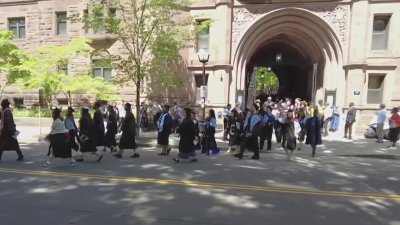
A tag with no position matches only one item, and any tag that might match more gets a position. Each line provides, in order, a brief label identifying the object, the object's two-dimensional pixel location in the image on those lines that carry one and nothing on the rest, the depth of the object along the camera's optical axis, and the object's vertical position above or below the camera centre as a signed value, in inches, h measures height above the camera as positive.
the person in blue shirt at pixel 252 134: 405.1 -44.4
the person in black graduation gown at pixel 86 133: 379.9 -47.7
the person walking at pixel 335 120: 708.0 -42.8
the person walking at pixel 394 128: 524.4 -40.6
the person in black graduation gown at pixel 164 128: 428.1 -44.0
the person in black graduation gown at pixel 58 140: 343.6 -50.9
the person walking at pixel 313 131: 446.3 -42.8
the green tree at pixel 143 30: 541.3 +103.9
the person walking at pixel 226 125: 574.2 -50.7
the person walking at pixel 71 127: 374.0 -41.1
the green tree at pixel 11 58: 633.0 +60.5
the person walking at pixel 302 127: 478.2 -39.9
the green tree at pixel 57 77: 581.3 +22.3
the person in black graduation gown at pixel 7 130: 366.9 -46.0
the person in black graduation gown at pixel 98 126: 395.9 -41.0
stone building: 708.7 +120.3
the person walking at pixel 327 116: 664.9 -34.5
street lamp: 554.9 +60.8
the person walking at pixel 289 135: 420.2 -46.5
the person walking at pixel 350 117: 598.2 -30.0
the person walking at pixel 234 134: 457.8 -52.6
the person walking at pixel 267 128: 479.5 -44.3
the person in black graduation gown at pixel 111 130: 434.8 -49.7
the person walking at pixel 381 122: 578.2 -35.4
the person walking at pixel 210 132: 448.8 -48.7
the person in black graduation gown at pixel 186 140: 383.2 -51.9
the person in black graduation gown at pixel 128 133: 410.3 -49.6
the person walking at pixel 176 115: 647.1 -40.7
